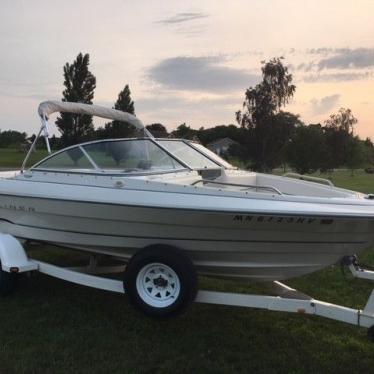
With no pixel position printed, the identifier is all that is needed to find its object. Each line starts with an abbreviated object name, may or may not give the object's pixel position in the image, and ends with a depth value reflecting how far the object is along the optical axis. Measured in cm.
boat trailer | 378
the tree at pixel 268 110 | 2697
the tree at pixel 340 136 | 4053
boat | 401
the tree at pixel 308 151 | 3294
